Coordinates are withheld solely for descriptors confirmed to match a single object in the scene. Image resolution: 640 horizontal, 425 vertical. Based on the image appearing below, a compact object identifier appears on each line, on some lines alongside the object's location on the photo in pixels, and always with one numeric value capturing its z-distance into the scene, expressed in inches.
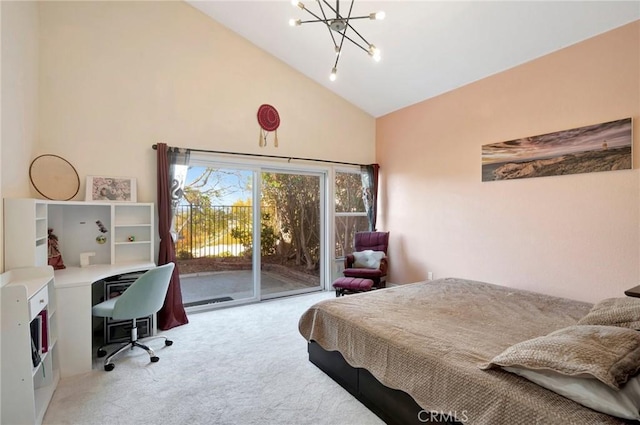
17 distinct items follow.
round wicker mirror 116.9
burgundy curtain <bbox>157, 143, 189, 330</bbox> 139.6
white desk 97.6
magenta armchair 167.8
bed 51.9
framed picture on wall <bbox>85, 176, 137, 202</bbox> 129.0
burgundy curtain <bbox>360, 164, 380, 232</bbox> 205.2
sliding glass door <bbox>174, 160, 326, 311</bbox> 160.7
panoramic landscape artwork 109.4
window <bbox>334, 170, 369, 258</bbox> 204.2
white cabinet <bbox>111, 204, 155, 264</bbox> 135.8
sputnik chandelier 87.0
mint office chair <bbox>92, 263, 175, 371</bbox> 102.0
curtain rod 150.9
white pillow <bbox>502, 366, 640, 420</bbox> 44.1
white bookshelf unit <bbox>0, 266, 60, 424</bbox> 71.4
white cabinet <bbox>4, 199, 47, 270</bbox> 93.5
